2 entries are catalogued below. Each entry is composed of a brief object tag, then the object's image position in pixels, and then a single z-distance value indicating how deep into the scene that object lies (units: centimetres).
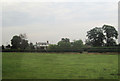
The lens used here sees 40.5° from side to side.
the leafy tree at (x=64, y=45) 3383
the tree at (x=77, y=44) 3674
